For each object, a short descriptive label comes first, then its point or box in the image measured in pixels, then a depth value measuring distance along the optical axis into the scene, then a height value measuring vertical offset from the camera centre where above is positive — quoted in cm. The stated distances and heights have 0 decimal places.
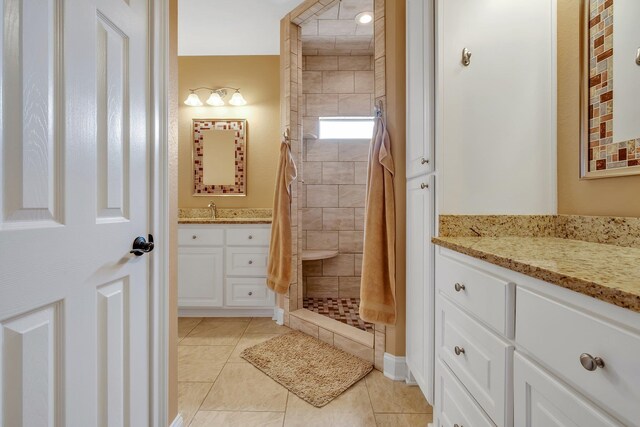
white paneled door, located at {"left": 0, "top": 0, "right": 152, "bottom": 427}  59 +0
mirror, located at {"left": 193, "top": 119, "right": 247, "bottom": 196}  310 +64
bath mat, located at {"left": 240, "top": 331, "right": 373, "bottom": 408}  158 -101
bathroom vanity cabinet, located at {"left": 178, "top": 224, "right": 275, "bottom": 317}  260 -52
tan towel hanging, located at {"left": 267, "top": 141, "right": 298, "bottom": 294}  235 -14
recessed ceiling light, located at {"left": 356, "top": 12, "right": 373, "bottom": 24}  252 +180
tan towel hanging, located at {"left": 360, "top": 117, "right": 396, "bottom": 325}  167 -17
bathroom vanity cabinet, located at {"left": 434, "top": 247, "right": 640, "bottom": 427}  45 -31
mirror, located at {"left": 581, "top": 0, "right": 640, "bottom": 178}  93 +45
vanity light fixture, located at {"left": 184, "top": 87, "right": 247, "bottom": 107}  305 +125
